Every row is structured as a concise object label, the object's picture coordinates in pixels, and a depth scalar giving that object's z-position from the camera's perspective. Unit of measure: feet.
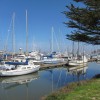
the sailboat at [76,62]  87.04
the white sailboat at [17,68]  53.11
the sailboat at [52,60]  94.27
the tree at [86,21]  31.24
